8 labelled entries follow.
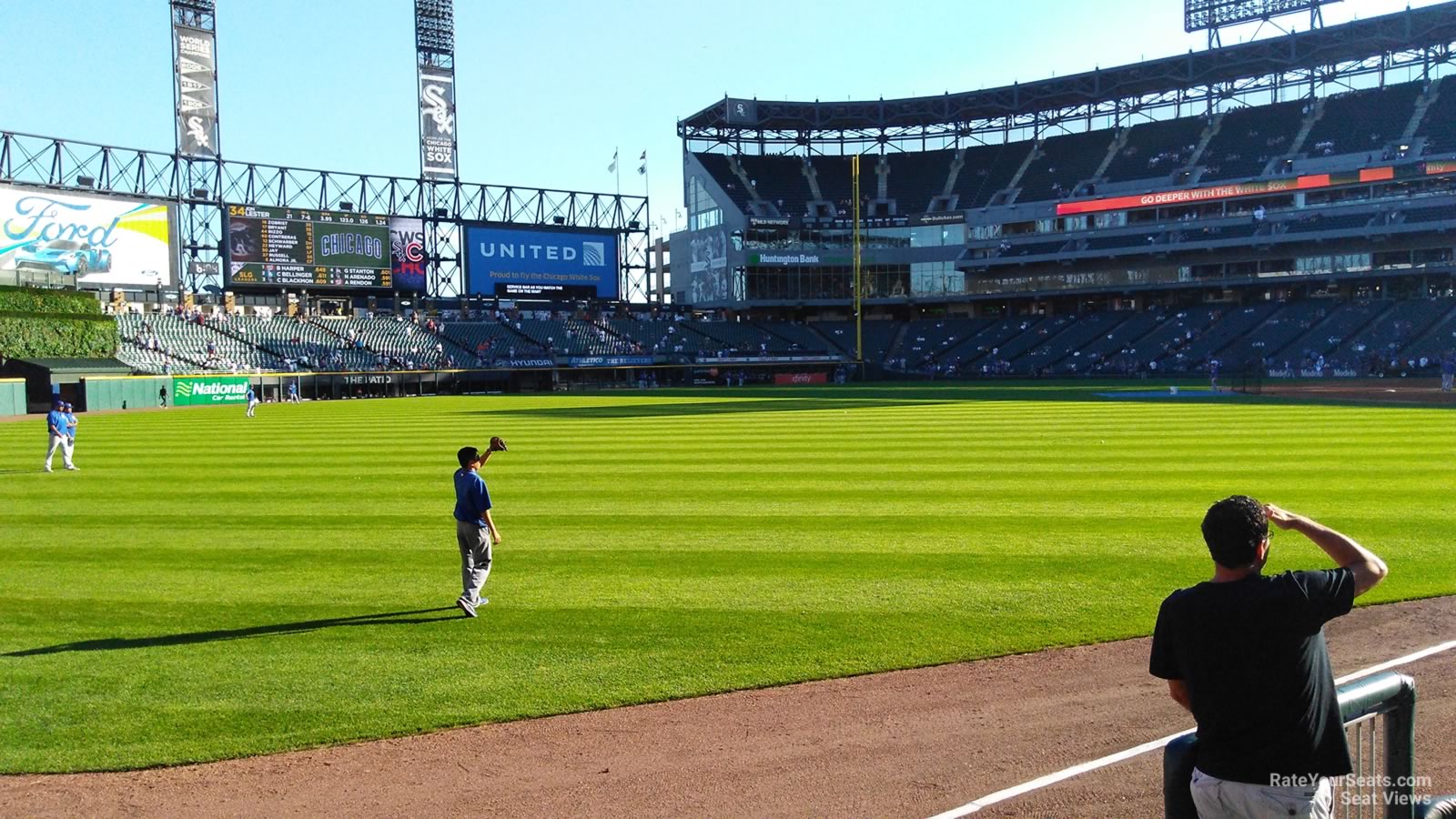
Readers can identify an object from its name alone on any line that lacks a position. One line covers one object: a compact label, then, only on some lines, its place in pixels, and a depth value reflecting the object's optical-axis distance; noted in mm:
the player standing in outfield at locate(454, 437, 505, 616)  10352
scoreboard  66625
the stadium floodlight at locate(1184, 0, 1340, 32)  75875
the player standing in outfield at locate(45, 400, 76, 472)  22438
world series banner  63031
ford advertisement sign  56000
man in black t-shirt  3633
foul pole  74525
